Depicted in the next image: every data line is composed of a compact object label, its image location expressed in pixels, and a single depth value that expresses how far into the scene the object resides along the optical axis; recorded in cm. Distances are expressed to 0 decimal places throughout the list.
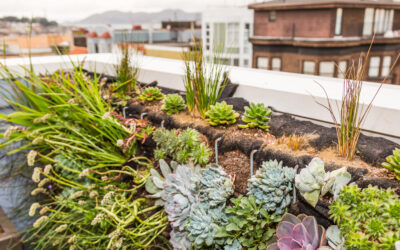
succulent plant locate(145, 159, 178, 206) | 174
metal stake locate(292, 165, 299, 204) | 130
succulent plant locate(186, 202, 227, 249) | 145
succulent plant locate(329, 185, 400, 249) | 98
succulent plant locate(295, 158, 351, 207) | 116
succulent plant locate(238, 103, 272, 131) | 163
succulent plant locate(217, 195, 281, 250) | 131
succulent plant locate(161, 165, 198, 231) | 158
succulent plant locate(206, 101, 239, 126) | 172
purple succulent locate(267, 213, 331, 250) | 116
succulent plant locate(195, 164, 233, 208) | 146
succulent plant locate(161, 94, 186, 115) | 203
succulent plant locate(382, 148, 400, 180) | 112
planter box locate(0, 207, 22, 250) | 209
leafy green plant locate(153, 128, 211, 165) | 166
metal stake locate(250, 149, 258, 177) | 149
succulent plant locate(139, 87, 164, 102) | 230
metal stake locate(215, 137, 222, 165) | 165
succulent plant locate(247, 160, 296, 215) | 127
